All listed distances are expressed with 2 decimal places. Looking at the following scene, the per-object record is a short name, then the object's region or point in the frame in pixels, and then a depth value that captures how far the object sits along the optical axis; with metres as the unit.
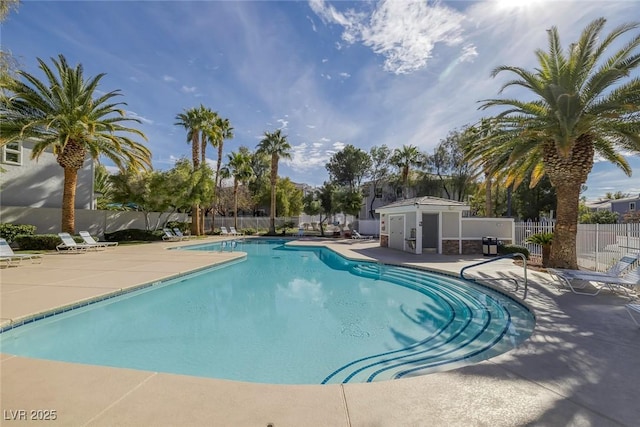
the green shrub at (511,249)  14.00
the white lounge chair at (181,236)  22.94
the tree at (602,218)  29.04
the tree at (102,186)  32.53
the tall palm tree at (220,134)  27.08
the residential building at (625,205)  33.72
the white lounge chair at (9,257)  10.44
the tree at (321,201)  32.94
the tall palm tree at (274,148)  27.73
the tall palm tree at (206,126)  25.45
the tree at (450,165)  32.62
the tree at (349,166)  39.94
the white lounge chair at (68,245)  14.65
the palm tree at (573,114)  8.71
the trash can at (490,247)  14.95
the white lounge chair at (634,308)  4.83
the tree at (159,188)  22.36
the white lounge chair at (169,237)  22.77
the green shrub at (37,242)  15.14
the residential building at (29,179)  17.56
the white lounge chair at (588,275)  7.11
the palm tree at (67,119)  14.59
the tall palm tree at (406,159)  29.72
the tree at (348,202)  29.20
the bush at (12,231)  15.22
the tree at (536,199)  27.72
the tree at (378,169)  38.84
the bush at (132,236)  21.39
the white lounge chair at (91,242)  15.94
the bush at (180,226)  27.88
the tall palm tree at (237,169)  31.02
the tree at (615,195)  54.41
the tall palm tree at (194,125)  25.05
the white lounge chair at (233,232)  29.54
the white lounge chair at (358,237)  26.67
